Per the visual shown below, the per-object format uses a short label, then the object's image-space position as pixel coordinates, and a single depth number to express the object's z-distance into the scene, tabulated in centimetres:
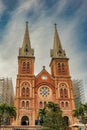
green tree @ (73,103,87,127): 2611
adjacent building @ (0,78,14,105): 3932
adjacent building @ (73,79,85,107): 4292
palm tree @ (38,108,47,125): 2897
